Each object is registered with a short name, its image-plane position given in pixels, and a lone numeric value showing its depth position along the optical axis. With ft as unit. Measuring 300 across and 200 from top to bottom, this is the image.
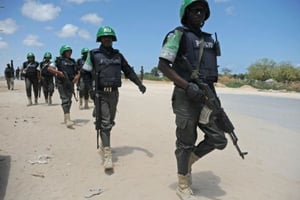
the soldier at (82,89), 25.53
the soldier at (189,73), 7.91
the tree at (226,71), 155.58
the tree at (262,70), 155.75
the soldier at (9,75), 53.34
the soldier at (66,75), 18.84
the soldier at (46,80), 28.80
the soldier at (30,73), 28.36
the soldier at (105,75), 11.57
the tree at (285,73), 140.73
